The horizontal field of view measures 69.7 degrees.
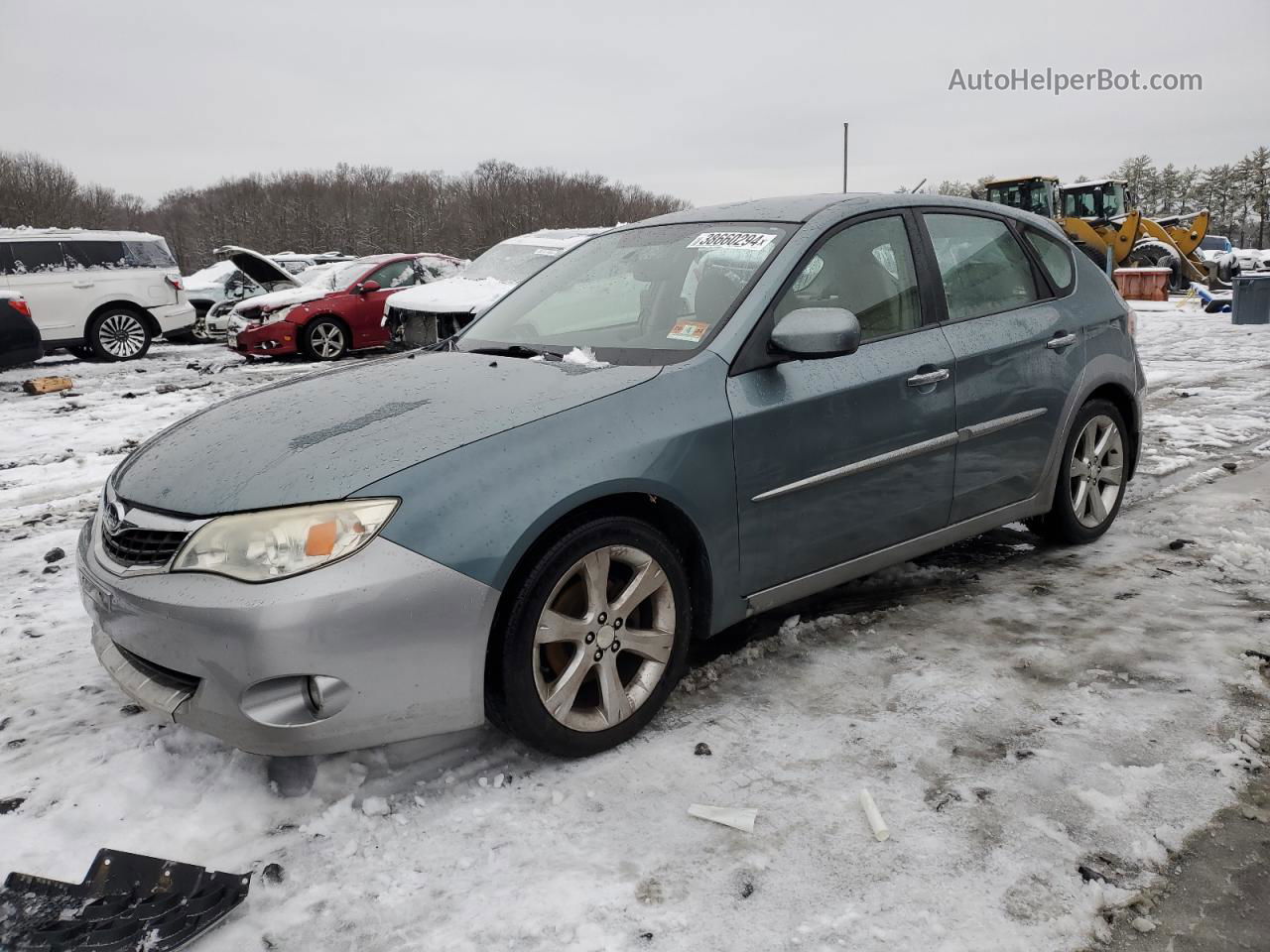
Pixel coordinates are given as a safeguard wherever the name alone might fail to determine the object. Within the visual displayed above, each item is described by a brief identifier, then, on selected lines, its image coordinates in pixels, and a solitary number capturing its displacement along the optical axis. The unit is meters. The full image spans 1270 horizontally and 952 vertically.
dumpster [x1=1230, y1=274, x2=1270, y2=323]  14.45
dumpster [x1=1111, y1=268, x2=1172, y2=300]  20.44
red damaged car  13.09
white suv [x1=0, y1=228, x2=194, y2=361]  13.61
